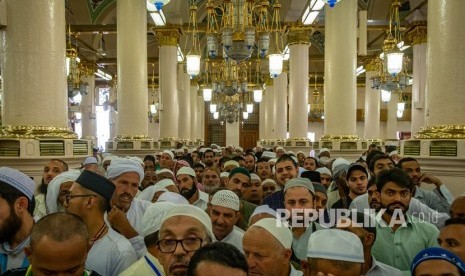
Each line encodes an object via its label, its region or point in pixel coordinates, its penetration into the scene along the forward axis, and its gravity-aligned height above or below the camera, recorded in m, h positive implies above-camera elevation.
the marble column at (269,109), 24.34 +1.01
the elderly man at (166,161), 8.73 -0.63
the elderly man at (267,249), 2.48 -0.67
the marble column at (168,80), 15.41 +1.59
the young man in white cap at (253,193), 5.30 -0.75
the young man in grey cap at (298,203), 3.51 -0.61
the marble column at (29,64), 5.51 +0.76
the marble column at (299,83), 14.81 +1.42
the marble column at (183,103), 20.08 +1.11
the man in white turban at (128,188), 3.81 -0.50
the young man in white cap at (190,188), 4.97 -0.68
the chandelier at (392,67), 10.02 +1.46
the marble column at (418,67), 14.08 +1.91
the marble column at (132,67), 10.05 +1.33
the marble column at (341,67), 9.88 +1.28
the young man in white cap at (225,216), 3.50 -0.68
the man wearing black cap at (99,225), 2.65 -0.58
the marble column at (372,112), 18.47 +0.61
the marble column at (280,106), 20.11 +0.94
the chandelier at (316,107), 26.53 +1.18
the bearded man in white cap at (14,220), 2.46 -0.50
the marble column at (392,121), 22.64 +0.30
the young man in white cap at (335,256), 2.24 -0.62
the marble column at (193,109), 26.22 +1.07
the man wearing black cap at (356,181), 4.77 -0.56
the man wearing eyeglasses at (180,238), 2.23 -0.55
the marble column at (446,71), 5.40 +0.66
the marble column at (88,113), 22.58 +0.72
